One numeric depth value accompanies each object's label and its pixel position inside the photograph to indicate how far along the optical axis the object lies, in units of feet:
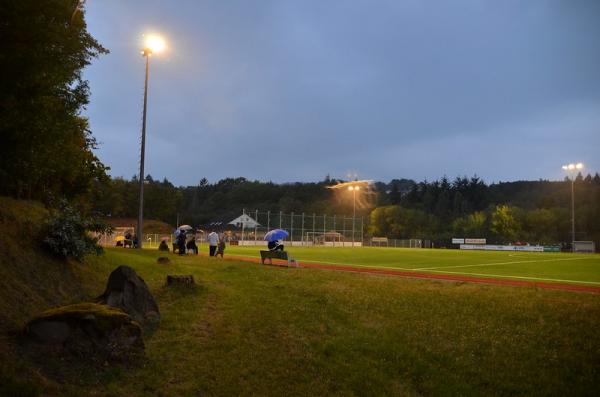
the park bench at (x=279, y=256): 62.59
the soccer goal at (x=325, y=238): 214.90
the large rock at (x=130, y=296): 24.88
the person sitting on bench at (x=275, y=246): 74.91
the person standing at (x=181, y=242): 75.17
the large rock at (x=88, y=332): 18.74
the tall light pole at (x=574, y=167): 166.81
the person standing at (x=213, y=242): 78.74
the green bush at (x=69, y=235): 32.14
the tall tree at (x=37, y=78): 22.36
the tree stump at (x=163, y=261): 51.46
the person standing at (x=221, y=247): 79.00
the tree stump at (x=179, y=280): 35.46
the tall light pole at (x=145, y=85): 75.10
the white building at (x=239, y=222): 314.55
